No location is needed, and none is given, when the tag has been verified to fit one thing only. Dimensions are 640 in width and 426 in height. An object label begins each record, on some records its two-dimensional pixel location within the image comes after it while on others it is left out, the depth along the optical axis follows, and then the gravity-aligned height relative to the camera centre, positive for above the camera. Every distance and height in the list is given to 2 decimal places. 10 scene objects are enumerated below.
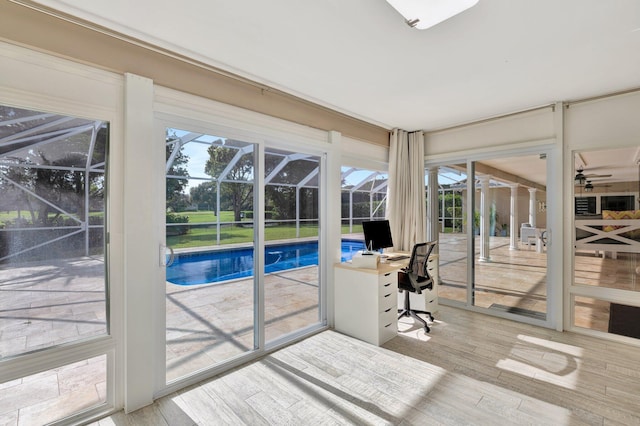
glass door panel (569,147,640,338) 3.14 -0.36
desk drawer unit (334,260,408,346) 3.12 -0.99
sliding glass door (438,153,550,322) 3.80 -0.33
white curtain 4.41 +0.28
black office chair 3.41 -0.76
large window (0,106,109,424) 1.79 -0.30
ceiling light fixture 1.54 +1.11
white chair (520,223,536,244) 3.85 -0.27
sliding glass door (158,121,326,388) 2.44 -0.29
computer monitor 3.78 -0.29
